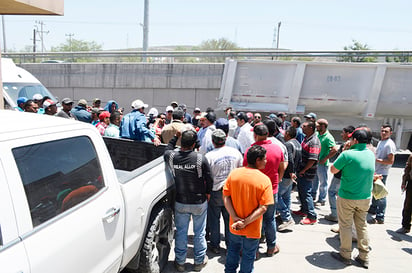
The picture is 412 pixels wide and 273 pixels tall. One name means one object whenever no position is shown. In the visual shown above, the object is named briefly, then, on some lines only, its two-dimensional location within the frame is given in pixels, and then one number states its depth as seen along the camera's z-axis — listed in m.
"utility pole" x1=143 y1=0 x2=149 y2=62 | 16.37
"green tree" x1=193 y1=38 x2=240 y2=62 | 44.52
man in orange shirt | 2.97
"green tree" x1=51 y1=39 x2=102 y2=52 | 51.53
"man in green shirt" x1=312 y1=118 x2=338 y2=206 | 5.70
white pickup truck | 1.73
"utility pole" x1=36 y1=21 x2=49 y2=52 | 67.62
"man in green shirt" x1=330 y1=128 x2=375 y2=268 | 3.82
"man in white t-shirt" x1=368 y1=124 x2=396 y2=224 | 5.32
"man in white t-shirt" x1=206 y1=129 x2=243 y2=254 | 3.77
